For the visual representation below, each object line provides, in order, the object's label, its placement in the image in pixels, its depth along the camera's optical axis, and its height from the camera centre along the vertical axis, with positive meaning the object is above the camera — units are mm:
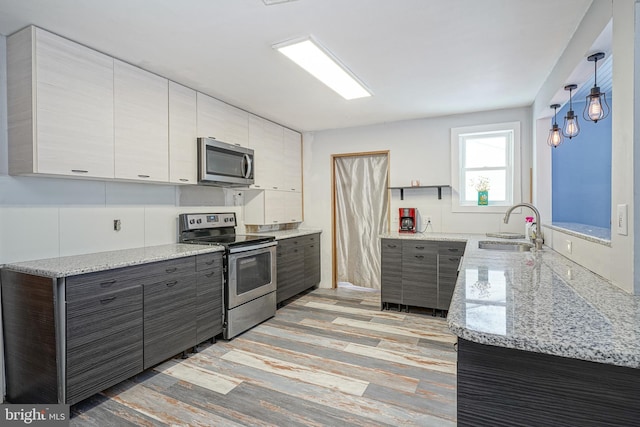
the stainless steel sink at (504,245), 3046 -350
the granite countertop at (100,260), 1936 -335
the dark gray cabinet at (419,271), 3688 -710
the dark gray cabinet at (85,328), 1917 -747
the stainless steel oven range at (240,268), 3082 -577
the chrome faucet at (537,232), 2625 -186
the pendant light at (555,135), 2916 +636
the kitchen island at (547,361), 870 -423
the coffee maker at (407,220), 4305 -144
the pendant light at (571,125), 2636 +651
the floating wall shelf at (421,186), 4246 +278
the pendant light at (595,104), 2008 +638
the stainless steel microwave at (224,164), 3168 +464
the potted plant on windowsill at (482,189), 4102 +244
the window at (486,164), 3980 +550
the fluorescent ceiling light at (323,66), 2354 +1154
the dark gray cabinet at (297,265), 4059 -732
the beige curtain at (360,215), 4826 -88
